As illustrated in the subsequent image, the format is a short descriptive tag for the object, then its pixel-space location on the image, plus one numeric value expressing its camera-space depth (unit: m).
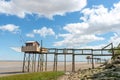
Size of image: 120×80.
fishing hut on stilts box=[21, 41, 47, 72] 16.28
